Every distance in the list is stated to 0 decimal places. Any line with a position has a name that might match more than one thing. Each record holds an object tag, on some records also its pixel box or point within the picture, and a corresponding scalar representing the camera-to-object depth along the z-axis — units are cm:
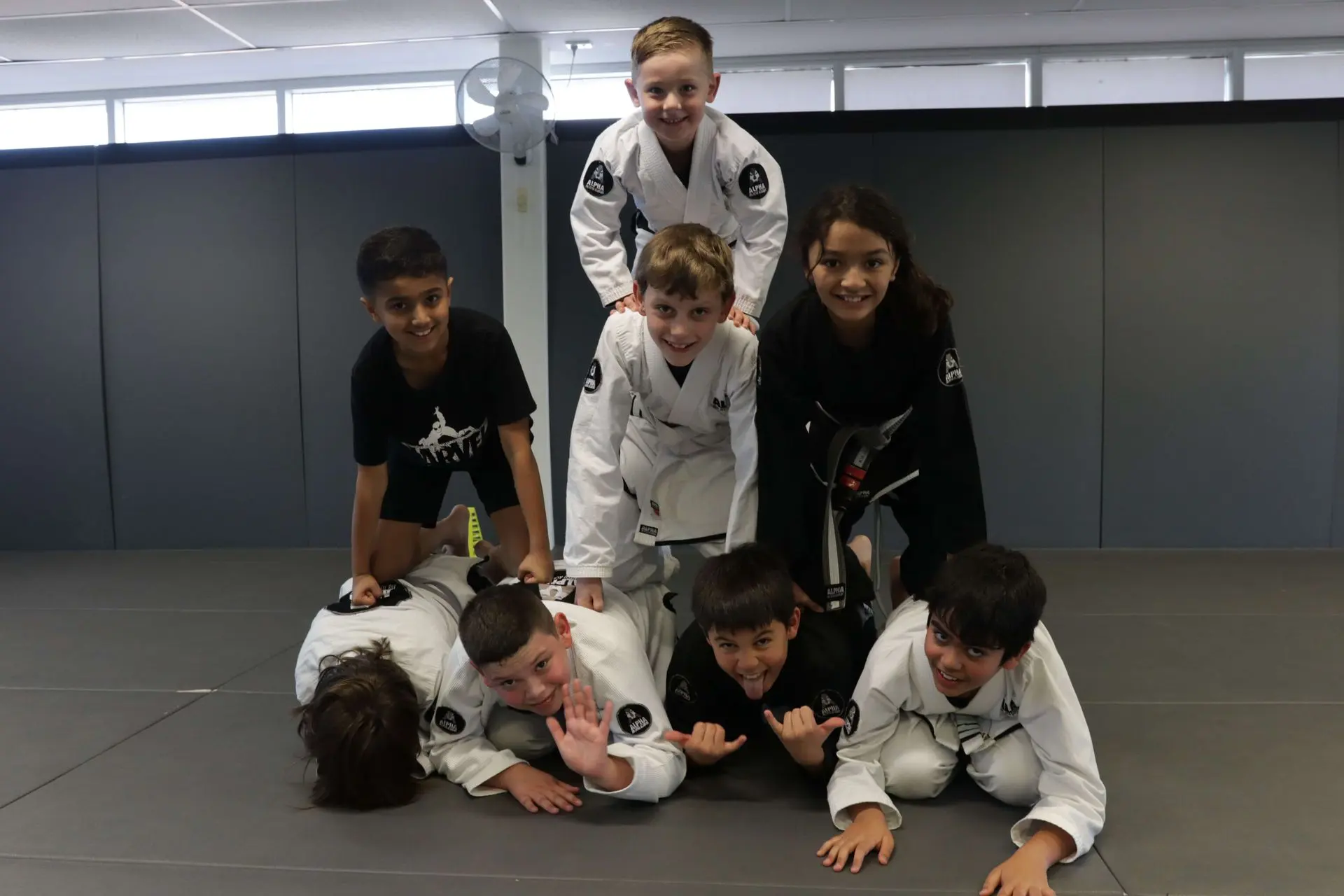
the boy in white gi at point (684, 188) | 281
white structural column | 570
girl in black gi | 235
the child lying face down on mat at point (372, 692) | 212
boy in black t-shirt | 254
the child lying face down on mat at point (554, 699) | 203
